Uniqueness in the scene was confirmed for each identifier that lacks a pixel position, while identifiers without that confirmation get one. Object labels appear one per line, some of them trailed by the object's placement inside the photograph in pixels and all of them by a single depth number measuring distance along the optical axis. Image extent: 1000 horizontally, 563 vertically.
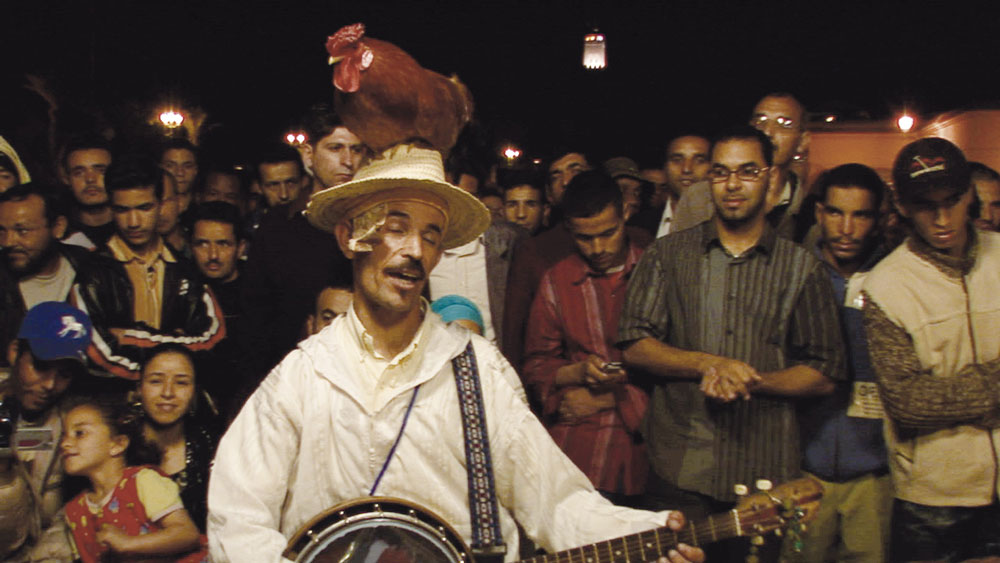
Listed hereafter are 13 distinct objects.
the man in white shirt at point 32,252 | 4.53
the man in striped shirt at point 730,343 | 3.57
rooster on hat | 2.52
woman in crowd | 4.20
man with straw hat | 2.54
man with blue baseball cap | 3.67
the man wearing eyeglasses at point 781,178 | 4.60
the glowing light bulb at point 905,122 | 15.34
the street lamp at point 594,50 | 12.48
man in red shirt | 4.07
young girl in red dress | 3.76
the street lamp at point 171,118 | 18.08
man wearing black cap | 3.41
